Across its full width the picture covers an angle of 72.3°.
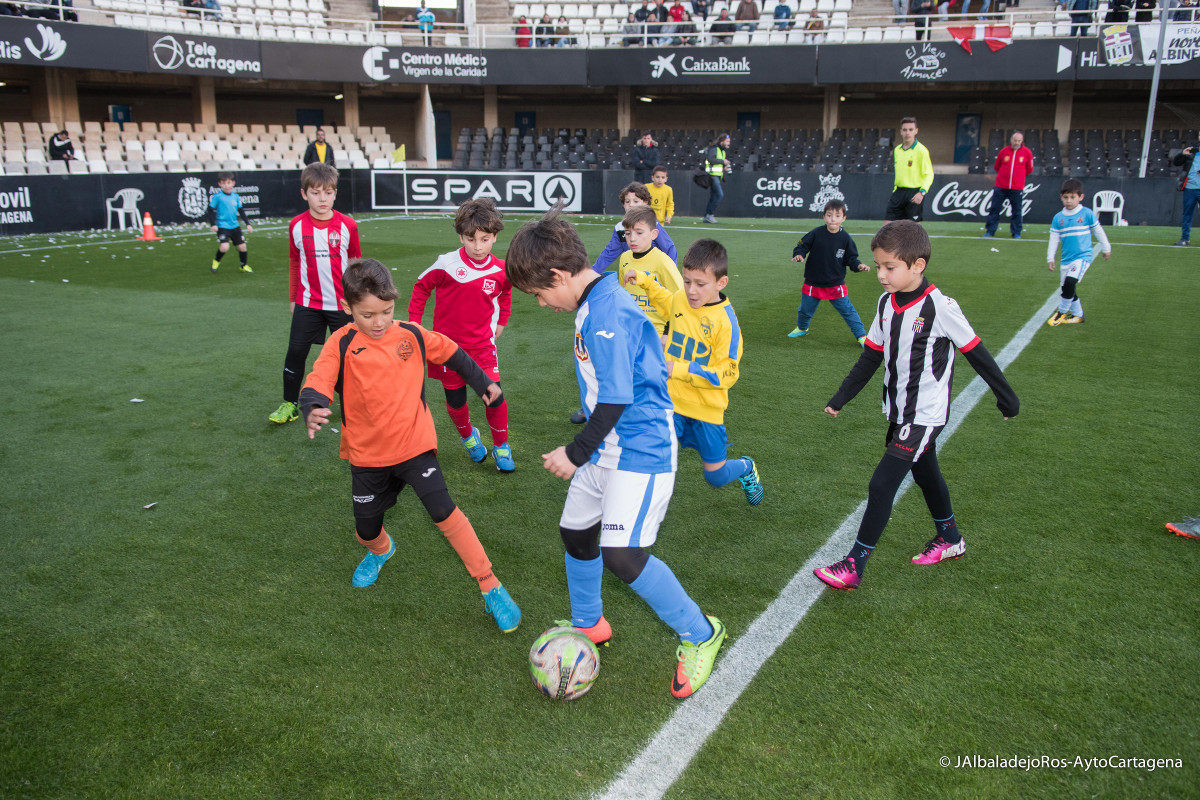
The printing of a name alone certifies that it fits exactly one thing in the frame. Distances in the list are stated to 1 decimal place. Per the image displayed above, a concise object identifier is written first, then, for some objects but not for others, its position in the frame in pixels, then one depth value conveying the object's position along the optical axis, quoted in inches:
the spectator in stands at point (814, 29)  1102.4
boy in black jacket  334.6
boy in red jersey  202.5
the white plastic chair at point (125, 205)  769.6
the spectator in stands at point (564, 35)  1149.5
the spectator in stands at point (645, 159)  932.6
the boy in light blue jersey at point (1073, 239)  361.7
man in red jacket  647.1
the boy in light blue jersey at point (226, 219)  535.2
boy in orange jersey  140.4
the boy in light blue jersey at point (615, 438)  113.3
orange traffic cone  693.9
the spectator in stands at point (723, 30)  1103.3
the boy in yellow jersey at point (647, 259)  218.1
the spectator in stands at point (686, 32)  1109.4
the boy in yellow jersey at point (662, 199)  474.2
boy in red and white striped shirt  245.6
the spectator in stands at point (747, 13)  1143.6
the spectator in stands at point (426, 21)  1200.8
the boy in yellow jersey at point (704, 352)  172.9
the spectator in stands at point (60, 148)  825.5
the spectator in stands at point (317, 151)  742.5
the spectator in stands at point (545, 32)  1175.6
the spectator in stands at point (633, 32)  1177.3
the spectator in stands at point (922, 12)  1072.2
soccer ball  125.3
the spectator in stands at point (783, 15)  1129.9
